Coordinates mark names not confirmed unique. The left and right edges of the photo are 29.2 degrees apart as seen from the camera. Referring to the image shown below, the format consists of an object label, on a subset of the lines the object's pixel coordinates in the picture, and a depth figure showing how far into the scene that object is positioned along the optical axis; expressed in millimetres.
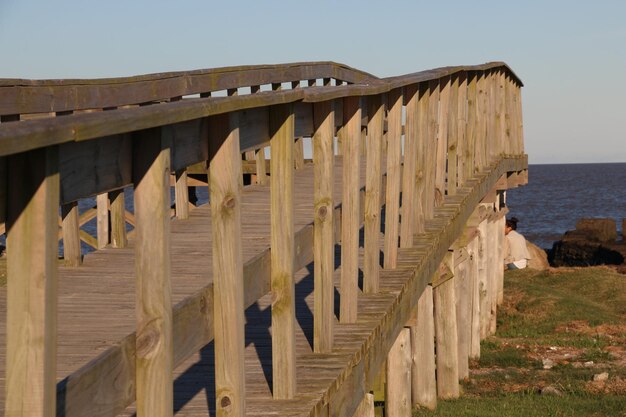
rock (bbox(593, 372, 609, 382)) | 13422
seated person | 26391
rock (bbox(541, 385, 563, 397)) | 12758
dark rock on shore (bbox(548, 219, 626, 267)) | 35062
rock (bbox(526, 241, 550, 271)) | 29941
